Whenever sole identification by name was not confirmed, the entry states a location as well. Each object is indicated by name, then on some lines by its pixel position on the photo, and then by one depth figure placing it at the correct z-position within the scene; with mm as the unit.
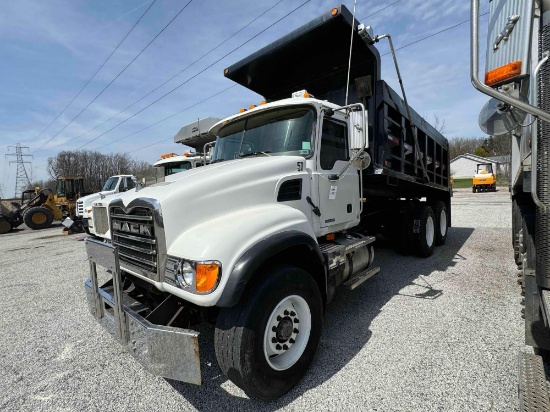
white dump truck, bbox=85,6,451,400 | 2102
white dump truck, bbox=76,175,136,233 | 11522
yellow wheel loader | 16641
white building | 54681
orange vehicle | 26484
